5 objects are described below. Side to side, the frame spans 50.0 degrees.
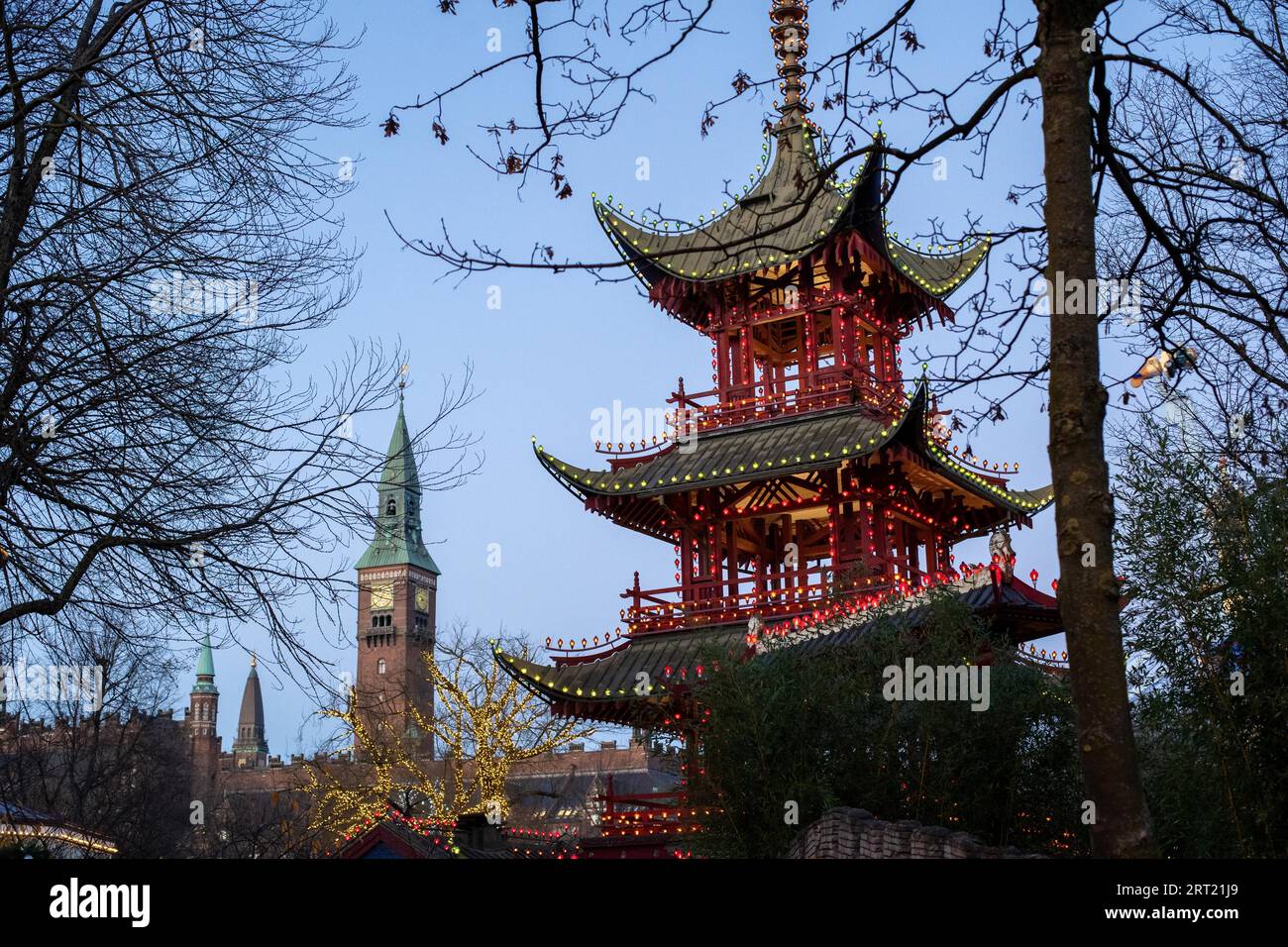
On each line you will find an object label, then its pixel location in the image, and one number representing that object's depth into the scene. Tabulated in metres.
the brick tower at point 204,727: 95.69
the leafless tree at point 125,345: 8.32
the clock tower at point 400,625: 95.62
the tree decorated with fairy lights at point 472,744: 32.28
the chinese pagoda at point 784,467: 22.59
